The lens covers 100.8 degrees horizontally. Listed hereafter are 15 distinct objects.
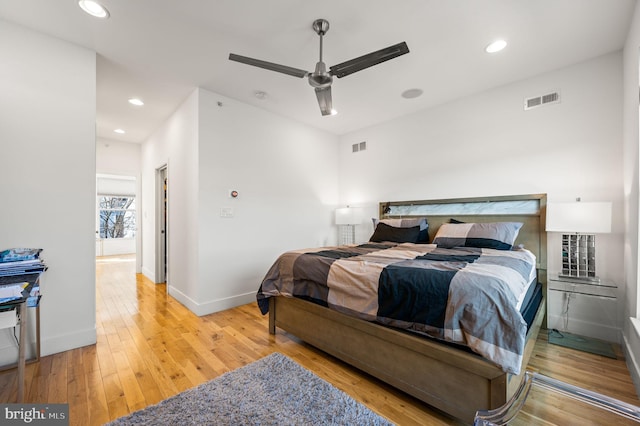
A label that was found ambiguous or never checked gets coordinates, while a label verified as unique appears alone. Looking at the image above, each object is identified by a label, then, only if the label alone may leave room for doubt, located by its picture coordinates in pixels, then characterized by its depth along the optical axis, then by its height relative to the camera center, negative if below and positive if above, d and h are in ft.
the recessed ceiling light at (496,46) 7.93 +5.09
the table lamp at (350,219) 14.42 -0.36
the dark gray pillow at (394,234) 11.28 -0.96
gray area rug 4.90 -3.86
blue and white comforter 4.38 -1.64
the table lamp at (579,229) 7.50 -0.50
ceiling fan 6.13 +3.65
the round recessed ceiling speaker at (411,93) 10.94 +5.06
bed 4.39 -2.53
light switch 11.19 +0.03
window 26.99 -0.34
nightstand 7.74 -2.65
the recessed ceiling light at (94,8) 6.46 +5.14
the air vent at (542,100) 9.43 +4.11
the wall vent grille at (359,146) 15.51 +3.94
